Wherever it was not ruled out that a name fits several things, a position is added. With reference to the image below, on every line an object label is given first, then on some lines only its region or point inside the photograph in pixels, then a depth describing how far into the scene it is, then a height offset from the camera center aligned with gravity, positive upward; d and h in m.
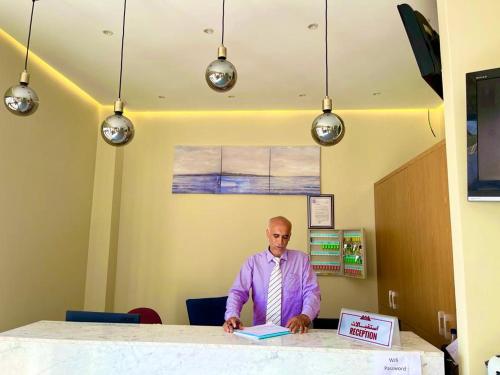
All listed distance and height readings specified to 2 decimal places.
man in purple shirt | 2.61 -0.25
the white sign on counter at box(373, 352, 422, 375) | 1.69 -0.53
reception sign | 1.78 -0.41
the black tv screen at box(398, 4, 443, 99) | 2.02 +1.05
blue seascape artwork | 4.61 +0.84
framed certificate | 4.50 +0.36
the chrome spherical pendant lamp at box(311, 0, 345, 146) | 2.23 +0.67
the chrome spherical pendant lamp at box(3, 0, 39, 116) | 2.31 +0.81
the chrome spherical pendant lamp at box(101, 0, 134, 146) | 2.41 +0.68
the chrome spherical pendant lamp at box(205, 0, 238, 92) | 2.10 +0.90
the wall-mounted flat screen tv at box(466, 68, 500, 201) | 1.66 +0.48
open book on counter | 1.91 -0.47
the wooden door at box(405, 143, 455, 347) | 2.53 -0.01
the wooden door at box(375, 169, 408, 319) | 3.46 +0.07
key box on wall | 4.27 -0.10
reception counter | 1.73 -0.53
